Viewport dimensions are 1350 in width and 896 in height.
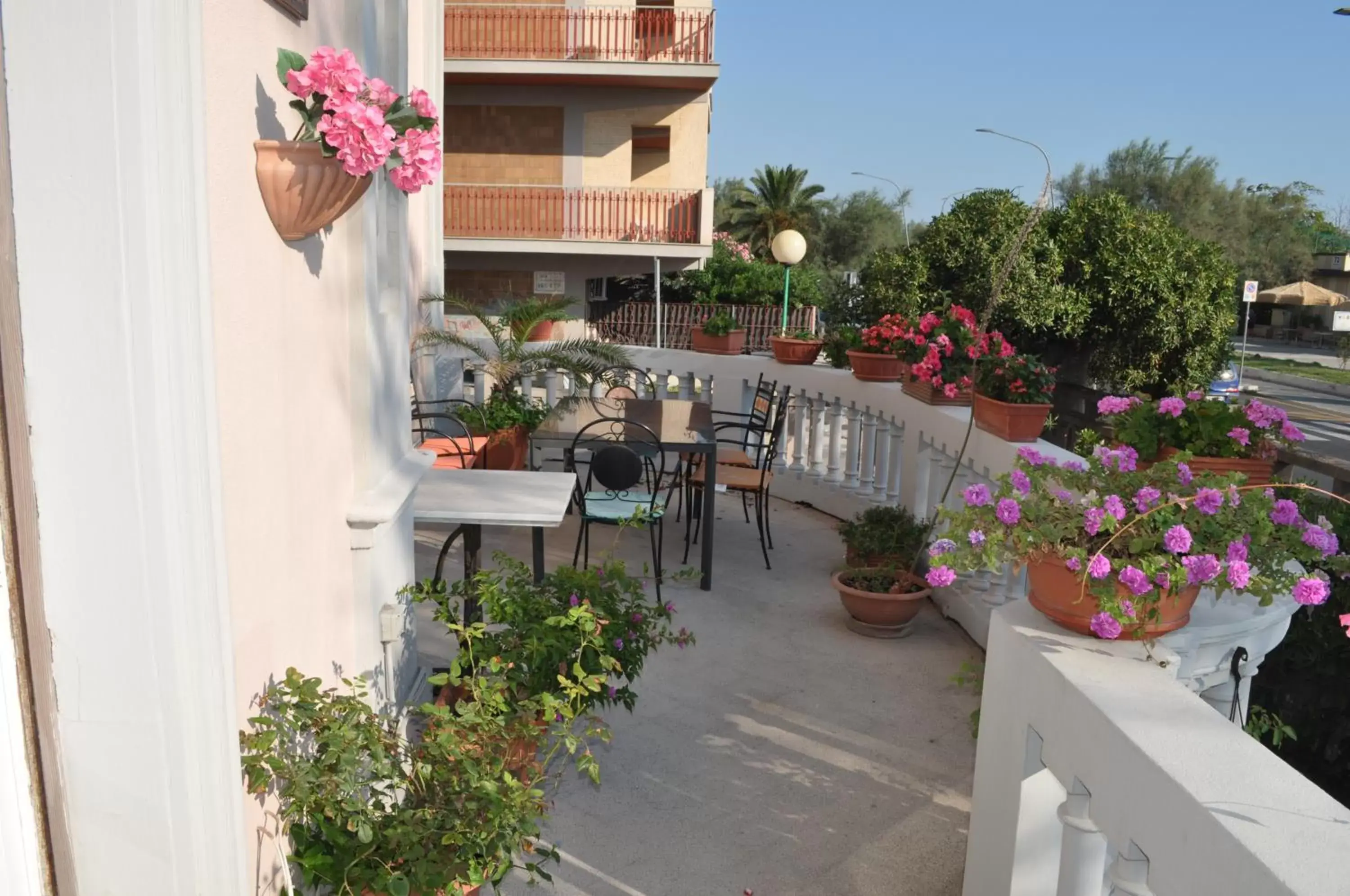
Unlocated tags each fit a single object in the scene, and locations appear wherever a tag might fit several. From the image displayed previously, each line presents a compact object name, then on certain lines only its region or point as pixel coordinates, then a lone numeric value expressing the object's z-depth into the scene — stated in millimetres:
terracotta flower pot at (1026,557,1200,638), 1941
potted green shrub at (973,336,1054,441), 3953
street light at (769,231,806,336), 9039
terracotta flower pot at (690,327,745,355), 7746
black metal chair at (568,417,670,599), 4613
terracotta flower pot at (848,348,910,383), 5859
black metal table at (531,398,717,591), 4980
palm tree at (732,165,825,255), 28125
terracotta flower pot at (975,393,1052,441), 3936
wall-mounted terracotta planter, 1791
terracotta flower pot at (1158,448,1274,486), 3070
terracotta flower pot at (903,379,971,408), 4938
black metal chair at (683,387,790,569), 5633
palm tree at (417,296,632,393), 6910
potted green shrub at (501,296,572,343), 7301
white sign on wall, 17594
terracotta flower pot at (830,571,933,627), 4383
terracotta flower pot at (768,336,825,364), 6871
